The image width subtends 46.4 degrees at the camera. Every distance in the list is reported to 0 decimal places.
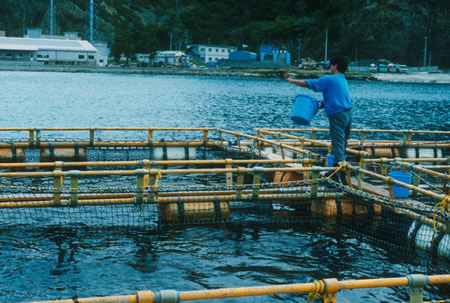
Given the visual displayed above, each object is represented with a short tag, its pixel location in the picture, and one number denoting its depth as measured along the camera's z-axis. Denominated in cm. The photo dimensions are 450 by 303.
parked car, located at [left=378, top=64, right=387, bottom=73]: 17438
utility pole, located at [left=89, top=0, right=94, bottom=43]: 19872
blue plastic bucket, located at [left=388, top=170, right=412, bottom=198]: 1248
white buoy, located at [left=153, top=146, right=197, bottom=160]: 2031
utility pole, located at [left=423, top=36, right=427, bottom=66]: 17300
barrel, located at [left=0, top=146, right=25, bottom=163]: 1902
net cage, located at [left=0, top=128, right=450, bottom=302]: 1090
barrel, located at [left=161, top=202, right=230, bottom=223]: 1227
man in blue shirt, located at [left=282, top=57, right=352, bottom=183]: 1220
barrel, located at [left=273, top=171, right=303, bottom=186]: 1464
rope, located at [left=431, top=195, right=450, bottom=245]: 963
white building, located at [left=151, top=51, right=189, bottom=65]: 19650
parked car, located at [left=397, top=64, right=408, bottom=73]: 17238
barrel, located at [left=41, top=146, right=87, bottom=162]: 1973
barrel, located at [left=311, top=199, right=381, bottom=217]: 1258
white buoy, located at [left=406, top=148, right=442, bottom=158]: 2078
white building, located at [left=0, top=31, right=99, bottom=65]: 15465
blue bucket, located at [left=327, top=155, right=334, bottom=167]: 1414
